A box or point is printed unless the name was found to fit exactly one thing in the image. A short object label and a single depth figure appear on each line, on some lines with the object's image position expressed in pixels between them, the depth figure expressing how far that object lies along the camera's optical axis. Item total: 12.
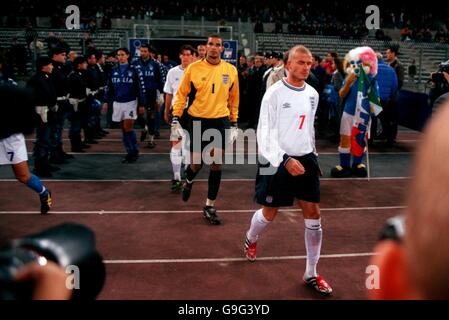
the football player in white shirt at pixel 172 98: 7.19
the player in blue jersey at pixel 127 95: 8.82
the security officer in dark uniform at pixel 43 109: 7.16
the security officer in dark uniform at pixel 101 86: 10.73
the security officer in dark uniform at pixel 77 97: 9.09
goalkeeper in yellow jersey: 5.83
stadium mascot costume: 7.71
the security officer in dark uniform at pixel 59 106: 8.03
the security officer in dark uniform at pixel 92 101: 10.00
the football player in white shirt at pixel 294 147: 3.95
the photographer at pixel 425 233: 0.63
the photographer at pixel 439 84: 4.91
